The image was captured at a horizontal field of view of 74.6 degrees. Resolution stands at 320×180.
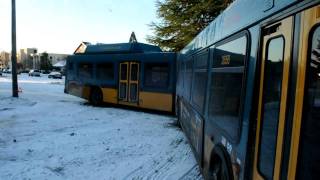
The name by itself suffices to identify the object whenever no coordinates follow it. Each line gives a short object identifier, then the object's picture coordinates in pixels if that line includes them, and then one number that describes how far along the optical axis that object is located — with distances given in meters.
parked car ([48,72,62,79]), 34.05
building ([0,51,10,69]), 79.80
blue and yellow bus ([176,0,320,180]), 1.20
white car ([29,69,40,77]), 40.02
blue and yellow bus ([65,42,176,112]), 7.89
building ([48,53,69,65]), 78.48
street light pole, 10.78
